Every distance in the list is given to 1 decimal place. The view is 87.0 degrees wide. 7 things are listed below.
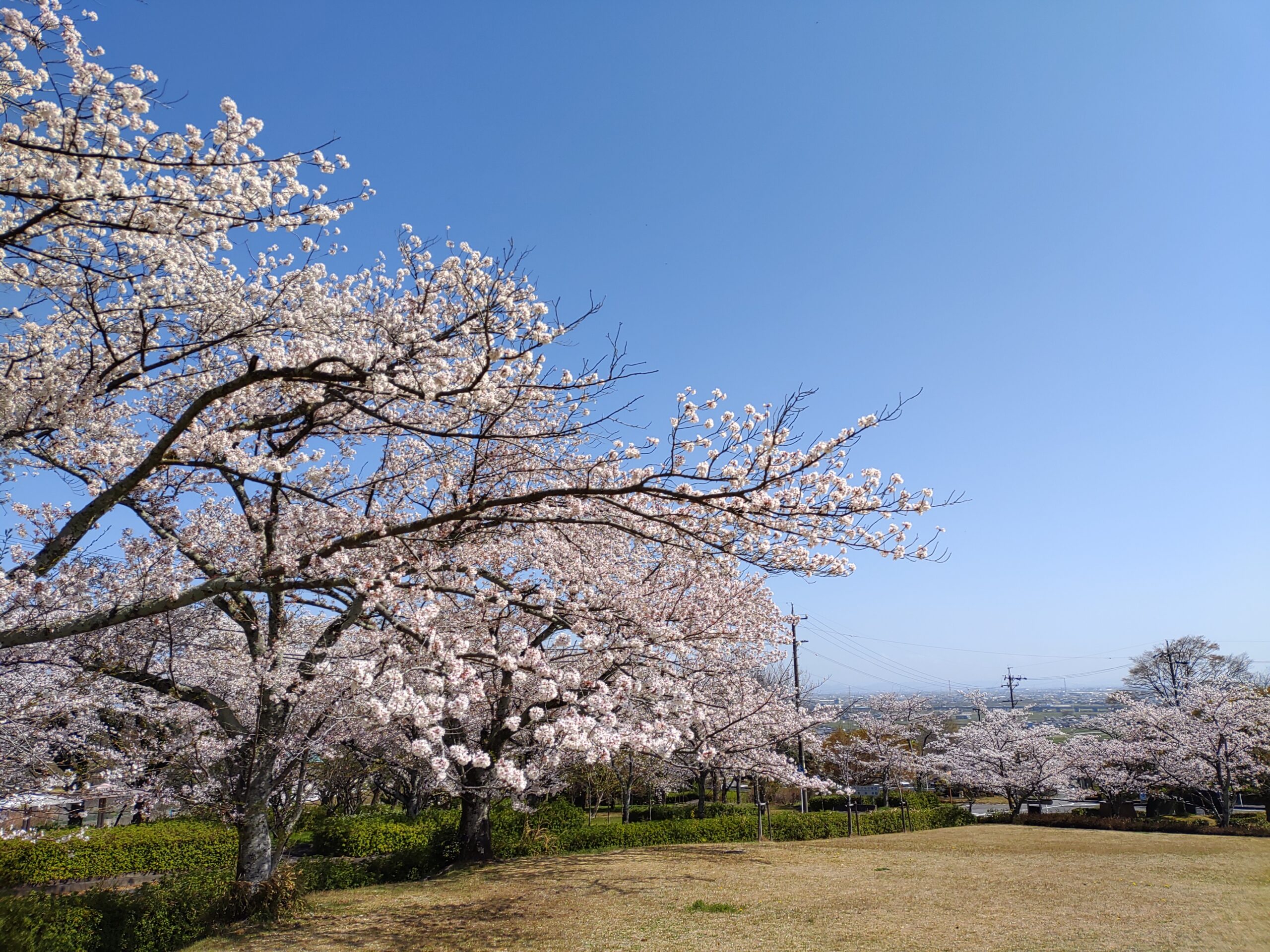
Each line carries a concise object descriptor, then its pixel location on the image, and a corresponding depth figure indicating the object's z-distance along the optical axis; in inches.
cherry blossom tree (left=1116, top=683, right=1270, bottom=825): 895.1
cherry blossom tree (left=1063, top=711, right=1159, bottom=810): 1050.1
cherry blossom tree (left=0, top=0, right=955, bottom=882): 210.8
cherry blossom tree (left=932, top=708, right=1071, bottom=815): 1040.2
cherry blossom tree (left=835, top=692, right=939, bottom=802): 1167.0
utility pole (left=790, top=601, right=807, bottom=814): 902.6
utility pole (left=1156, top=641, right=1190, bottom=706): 1518.2
